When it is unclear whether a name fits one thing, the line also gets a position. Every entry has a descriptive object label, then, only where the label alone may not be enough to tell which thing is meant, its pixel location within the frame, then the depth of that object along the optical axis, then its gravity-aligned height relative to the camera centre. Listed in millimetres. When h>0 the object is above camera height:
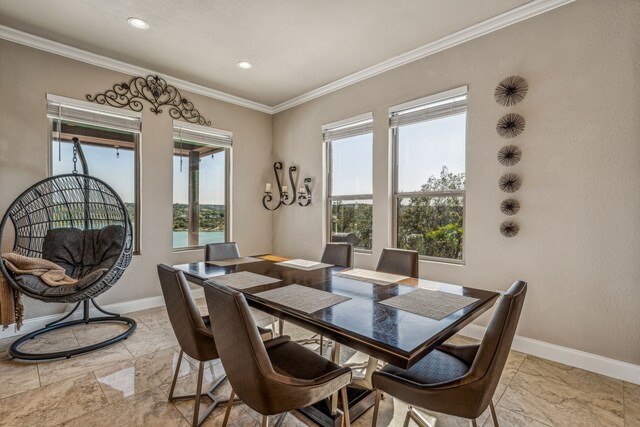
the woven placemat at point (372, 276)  2078 -449
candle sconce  4520 +303
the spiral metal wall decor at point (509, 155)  2632 +522
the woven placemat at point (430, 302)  1459 -458
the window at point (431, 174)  3053 +432
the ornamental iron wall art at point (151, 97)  3490 +1388
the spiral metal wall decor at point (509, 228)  2654 -113
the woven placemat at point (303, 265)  2549 -442
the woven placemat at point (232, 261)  2672 -444
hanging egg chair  2625 -231
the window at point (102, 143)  3234 +791
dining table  1174 -463
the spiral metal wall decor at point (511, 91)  2596 +1074
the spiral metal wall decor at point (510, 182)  2635 +284
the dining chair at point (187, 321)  1591 -587
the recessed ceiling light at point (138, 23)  2699 +1689
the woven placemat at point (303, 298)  1528 -459
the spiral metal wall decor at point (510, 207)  2645 +71
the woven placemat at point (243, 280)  1979 -459
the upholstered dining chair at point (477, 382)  1122 -633
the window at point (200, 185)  4074 +392
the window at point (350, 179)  3836 +456
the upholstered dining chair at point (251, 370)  1149 -614
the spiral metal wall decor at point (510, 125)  2611 +776
